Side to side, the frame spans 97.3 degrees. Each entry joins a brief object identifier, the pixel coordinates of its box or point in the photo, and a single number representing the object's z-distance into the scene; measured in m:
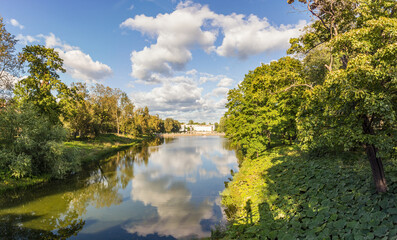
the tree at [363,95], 6.61
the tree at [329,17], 10.96
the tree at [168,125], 172.48
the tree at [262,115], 22.38
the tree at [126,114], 70.24
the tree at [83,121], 43.61
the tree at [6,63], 22.34
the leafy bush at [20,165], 18.09
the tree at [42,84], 25.94
